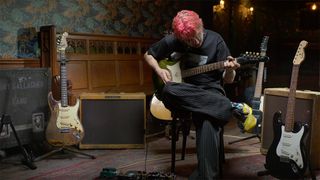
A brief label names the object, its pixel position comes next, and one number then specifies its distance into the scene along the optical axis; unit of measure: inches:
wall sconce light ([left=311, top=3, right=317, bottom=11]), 234.2
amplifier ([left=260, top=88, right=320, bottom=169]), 108.5
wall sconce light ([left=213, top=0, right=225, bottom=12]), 246.0
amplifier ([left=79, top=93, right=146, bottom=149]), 136.2
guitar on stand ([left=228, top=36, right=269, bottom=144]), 135.8
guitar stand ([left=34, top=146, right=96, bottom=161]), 125.0
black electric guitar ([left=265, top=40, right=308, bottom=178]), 95.4
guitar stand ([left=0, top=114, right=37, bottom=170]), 114.2
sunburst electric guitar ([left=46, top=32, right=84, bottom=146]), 121.5
